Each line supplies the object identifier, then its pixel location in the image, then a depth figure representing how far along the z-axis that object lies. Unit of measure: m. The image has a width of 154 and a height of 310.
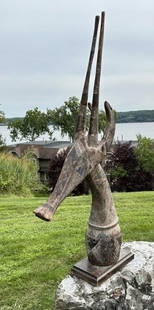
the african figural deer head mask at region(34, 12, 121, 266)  1.80
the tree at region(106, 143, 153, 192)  17.78
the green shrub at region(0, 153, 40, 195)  9.90
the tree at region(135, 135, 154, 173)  16.97
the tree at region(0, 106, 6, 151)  18.33
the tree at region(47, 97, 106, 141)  33.56
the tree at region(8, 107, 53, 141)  36.12
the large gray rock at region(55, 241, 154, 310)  1.98
